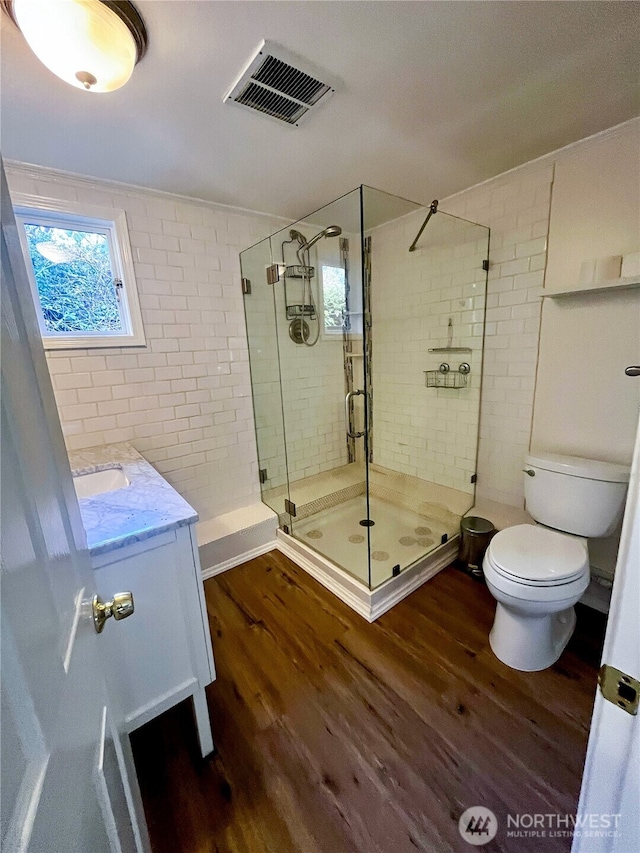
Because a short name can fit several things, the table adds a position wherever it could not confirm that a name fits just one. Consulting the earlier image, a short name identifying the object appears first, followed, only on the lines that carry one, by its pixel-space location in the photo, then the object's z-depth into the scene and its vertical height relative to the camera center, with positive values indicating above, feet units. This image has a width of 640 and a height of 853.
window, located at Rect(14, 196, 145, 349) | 5.67 +1.56
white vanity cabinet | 3.13 -2.65
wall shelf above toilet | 4.89 +0.76
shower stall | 7.33 -0.81
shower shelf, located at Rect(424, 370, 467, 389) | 8.07 -0.84
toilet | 4.56 -3.08
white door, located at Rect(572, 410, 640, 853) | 1.51 -1.91
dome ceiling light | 2.99 +2.98
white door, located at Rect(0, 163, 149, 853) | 1.11 -1.16
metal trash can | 6.95 -4.07
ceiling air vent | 3.75 +3.16
